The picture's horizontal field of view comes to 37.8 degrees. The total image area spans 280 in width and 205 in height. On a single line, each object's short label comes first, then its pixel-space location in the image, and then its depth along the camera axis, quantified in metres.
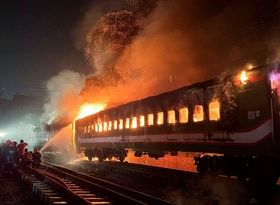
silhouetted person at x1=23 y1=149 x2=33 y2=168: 22.83
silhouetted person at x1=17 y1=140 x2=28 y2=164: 22.32
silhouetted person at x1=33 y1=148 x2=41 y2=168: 24.69
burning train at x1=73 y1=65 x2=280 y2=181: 11.36
